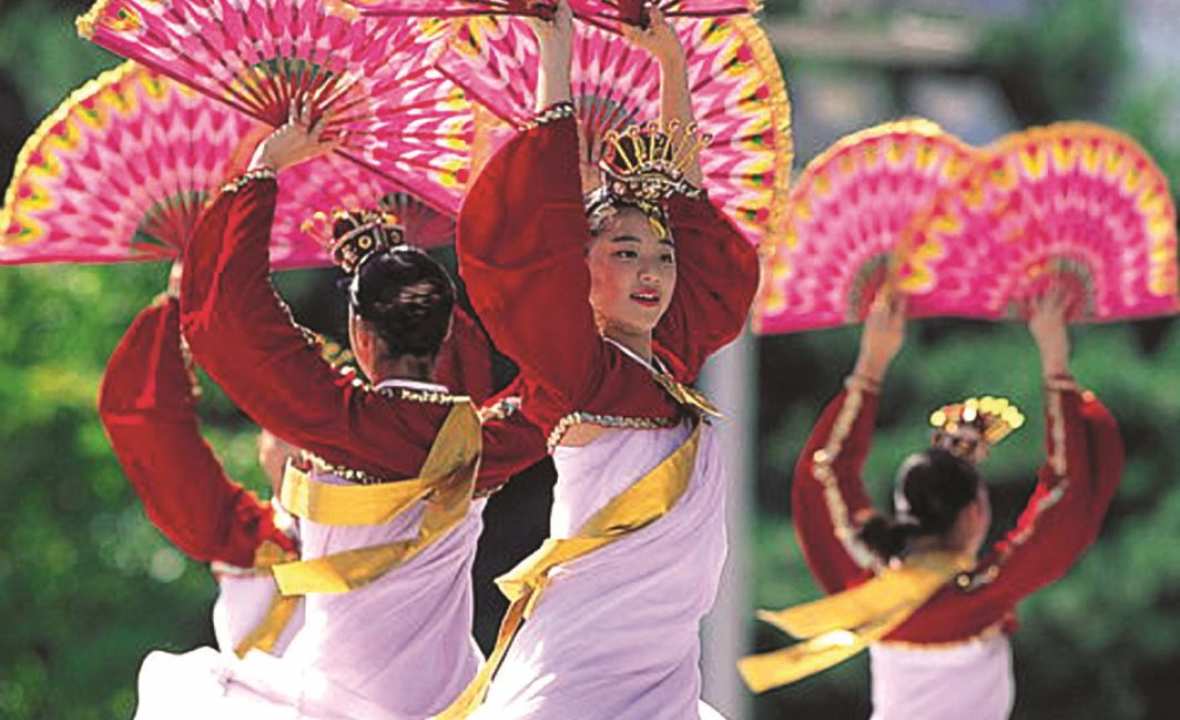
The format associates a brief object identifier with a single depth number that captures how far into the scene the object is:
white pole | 22.20
